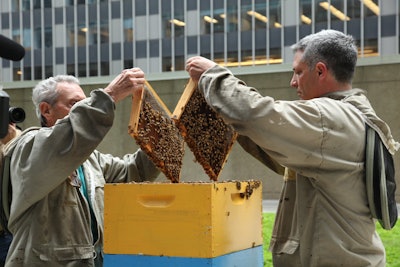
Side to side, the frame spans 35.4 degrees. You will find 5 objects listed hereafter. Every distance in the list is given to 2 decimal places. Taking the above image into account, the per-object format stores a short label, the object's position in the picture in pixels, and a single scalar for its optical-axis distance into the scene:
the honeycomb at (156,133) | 2.56
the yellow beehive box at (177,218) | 2.26
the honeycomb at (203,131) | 2.54
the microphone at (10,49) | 1.91
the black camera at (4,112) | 2.05
